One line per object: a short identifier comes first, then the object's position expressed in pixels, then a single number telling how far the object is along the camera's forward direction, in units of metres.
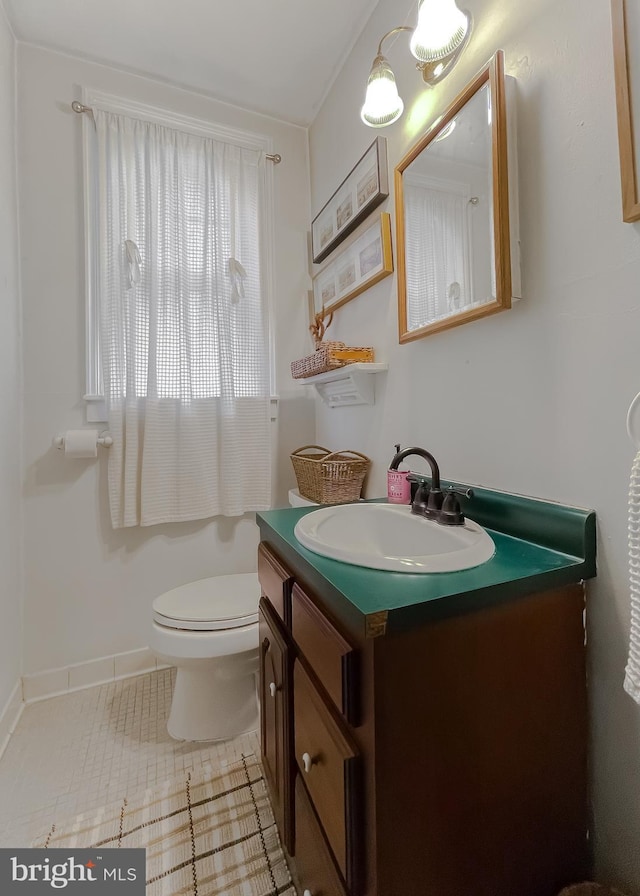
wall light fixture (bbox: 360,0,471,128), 0.91
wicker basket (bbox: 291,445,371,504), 1.45
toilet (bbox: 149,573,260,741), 1.30
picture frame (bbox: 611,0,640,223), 0.63
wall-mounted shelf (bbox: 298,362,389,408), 1.38
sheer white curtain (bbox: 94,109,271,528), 1.66
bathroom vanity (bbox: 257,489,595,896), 0.55
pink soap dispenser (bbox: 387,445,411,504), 1.12
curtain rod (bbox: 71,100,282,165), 1.62
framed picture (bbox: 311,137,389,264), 1.34
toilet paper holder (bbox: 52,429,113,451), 1.65
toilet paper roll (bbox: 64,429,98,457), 1.57
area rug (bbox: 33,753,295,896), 0.95
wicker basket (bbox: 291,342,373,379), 1.42
